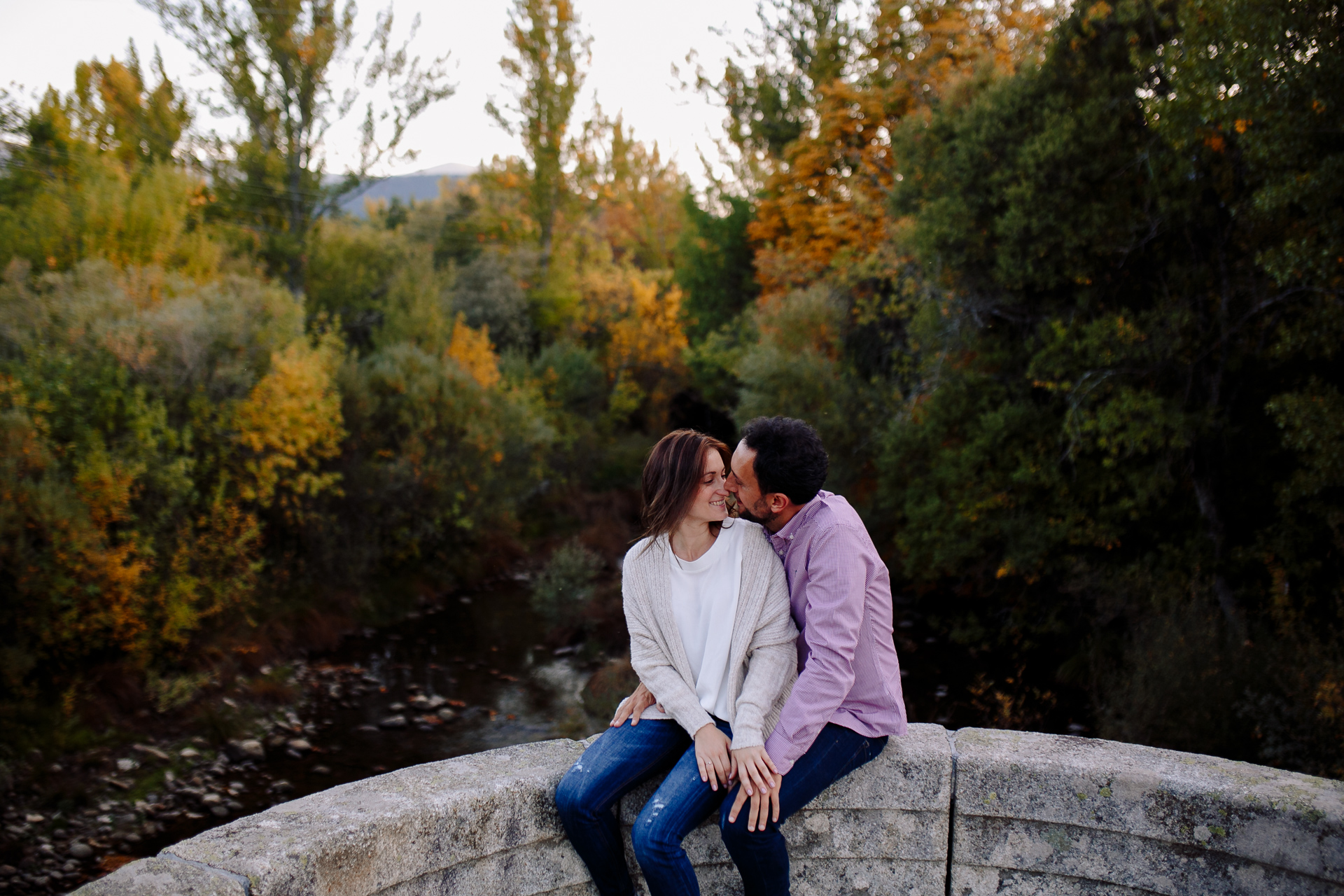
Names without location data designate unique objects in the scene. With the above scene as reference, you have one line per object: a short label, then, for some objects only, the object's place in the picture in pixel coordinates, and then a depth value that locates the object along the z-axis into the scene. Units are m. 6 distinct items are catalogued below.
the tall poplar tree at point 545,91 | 28.83
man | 2.25
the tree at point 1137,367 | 6.50
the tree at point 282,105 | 19.84
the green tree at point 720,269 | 23.45
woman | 2.29
